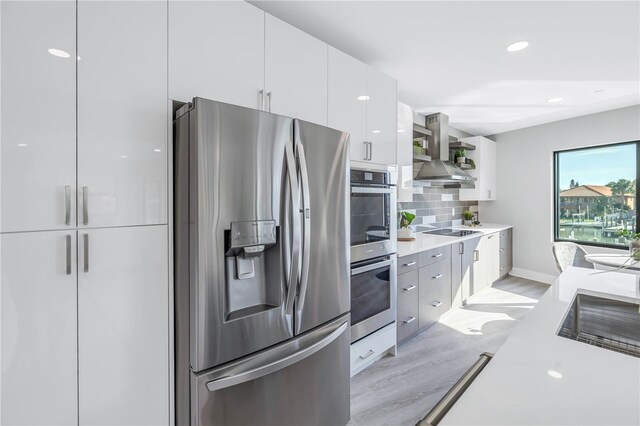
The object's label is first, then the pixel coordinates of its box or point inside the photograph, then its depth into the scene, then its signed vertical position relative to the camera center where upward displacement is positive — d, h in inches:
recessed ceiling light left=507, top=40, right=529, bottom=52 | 88.0 +50.5
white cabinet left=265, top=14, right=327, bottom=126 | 65.5 +32.9
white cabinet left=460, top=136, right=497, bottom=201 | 187.3 +28.3
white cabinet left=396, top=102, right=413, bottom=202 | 118.4 +24.9
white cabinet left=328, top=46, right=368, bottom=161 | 79.0 +31.9
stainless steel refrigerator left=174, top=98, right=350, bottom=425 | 47.6 -9.9
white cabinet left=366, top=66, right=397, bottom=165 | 90.4 +30.3
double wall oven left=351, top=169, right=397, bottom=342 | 82.5 -11.1
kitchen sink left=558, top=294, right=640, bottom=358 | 49.9 -19.5
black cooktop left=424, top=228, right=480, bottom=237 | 149.9 -10.0
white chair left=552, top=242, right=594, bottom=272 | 132.0 -18.8
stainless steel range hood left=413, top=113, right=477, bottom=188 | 143.2 +25.8
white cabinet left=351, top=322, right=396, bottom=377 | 84.6 -40.6
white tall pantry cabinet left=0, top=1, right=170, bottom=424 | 39.1 -0.2
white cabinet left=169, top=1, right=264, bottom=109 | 52.4 +30.8
